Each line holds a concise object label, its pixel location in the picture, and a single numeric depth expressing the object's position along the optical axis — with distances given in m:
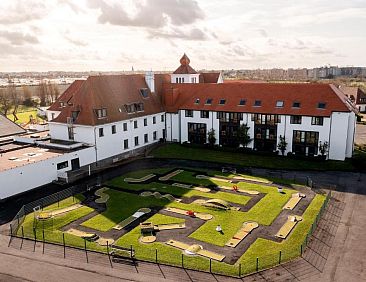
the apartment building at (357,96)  105.06
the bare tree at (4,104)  103.14
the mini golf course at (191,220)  28.03
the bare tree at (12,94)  122.06
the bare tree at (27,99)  131.75
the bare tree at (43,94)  132.11
